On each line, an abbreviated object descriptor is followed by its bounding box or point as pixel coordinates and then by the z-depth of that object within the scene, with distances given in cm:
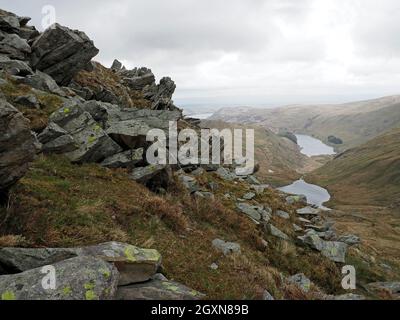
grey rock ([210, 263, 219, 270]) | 1316
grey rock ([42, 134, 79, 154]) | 1864
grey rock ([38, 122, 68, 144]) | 1883
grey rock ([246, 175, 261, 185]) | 3632
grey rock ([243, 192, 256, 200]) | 2811
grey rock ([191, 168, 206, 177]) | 2848
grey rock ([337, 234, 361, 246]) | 2831
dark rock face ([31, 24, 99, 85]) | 2977
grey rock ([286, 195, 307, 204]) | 3303
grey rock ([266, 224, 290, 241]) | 2189
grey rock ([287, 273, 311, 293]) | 1505
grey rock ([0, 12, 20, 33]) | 3275
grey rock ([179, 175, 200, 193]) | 2293
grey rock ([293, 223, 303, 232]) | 2480
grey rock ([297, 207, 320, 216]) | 2892
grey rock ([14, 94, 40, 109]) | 2177
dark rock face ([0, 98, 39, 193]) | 1038
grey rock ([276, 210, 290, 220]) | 2670
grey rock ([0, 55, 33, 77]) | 2653
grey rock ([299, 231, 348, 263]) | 2134
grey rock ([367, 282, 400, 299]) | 1968
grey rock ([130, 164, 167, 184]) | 1973
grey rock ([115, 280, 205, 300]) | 870
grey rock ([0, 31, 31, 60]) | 2908
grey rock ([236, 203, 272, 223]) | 2355
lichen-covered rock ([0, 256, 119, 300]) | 722
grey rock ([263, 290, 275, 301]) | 1154
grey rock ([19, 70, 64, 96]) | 2608
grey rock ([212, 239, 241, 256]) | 1564
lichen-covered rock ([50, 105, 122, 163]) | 1962
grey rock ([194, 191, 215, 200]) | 2254
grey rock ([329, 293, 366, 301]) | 1289
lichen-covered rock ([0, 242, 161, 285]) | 868
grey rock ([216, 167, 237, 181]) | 3216
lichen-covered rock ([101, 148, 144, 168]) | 2005
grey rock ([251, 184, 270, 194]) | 3141
